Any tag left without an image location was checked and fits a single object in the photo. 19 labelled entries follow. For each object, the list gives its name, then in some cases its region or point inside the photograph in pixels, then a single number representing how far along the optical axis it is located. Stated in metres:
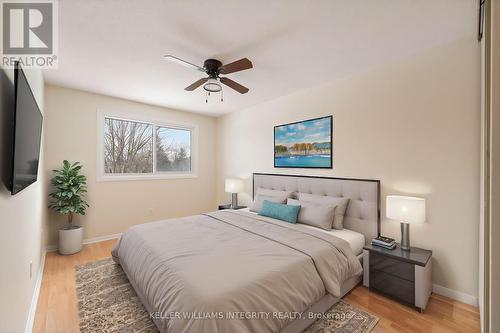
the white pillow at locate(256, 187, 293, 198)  3.38
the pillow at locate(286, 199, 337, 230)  2.66
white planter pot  3.21
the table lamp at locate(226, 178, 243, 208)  4.36
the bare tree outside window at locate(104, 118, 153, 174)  3.97
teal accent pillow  2.88
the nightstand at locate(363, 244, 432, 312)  1.99
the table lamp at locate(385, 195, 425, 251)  2.14
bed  1.36
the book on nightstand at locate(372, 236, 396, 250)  2.29
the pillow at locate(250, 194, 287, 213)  3.32
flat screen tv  1.11
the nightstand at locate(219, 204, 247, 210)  4.29
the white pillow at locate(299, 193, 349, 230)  2.73
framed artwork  3.19
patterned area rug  1.79
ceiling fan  2.12
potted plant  3.20
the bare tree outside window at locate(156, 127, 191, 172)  4.57
